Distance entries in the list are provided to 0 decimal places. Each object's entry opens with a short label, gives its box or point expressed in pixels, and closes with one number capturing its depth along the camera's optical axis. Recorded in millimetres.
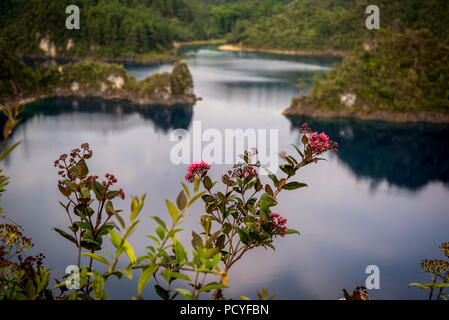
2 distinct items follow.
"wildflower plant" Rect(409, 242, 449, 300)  4511
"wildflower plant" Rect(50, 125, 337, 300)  1896
